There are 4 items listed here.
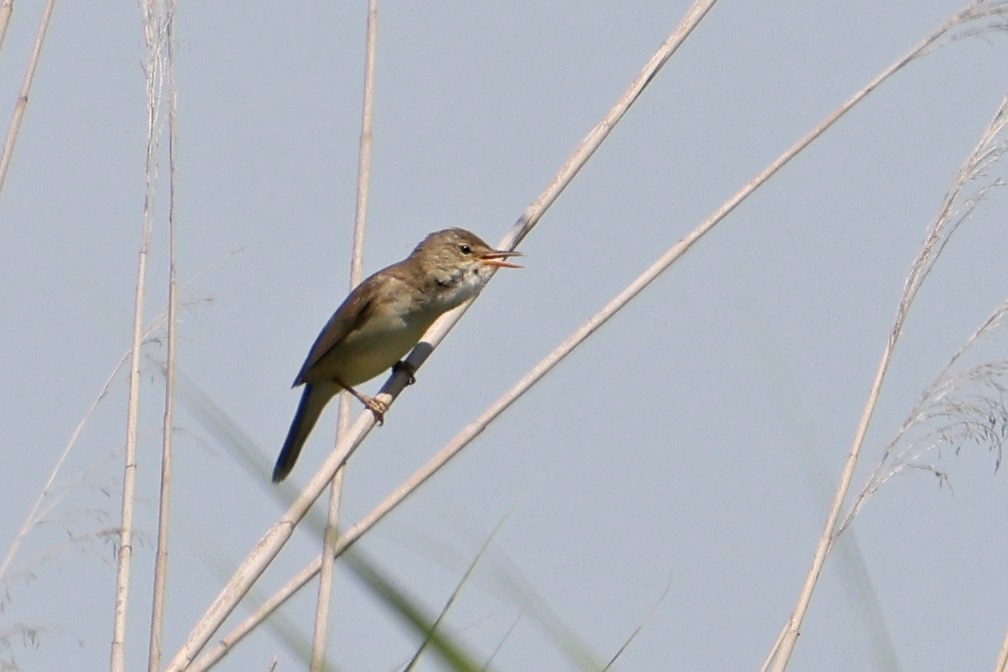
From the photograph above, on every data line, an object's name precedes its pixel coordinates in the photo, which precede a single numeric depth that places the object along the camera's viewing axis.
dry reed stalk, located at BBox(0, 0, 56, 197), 5.16
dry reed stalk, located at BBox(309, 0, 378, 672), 5.12
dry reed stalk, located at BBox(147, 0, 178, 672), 4.33
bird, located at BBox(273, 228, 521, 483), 7.05
